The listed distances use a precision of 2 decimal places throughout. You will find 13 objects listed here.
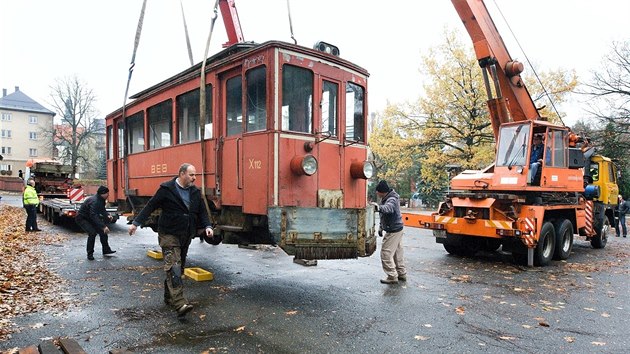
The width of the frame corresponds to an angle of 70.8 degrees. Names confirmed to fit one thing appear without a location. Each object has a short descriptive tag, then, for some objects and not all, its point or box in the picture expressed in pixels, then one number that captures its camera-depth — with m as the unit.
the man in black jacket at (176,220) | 5.37
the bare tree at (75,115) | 46.56
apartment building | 67.06
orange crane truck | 9.23
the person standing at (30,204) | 13.63
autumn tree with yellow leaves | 22.77
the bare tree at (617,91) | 25.27
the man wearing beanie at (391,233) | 7.23
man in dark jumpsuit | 9.52
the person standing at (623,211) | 16.33
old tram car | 6.12
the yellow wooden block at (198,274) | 7.27
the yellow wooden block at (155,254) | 9.44
